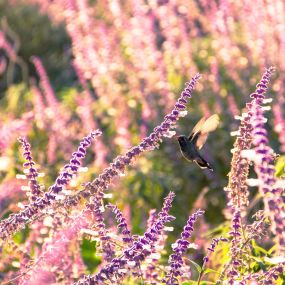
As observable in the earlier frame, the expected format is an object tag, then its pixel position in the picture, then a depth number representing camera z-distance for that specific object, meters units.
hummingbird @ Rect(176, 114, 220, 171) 7.25
